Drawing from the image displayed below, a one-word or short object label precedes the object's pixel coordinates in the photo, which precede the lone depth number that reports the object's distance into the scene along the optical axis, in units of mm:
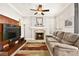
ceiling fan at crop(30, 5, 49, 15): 2970
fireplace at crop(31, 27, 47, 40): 5023
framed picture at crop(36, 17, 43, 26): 5032
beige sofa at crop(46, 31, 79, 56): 1550
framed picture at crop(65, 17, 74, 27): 3026
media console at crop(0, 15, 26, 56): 2074
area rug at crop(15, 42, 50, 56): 2195
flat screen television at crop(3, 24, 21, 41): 2525
